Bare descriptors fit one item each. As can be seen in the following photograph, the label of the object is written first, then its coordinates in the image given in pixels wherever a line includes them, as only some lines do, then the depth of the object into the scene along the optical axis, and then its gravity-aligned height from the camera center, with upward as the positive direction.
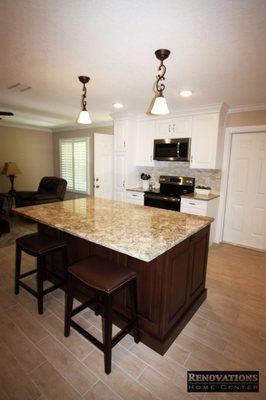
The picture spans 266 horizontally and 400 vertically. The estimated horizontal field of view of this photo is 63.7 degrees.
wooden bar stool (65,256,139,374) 1.43 -0.85
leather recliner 5.15 -0.77
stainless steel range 3.90 -0.50
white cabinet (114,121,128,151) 4.47 +0.64
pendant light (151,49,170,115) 1.78 +0.51
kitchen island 1.60 -0.75
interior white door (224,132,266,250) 3.62 -0.40
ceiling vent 2.98 +1.08
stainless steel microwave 3.92 +0.33
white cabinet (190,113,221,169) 3.59 +0.44
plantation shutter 6.23 +0.04
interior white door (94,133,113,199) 4.52 -0.02
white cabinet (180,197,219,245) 3.55 -0.66
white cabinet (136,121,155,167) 4.41 +0.49
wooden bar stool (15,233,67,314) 2.04 -0.84
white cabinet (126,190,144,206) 4.38 -0.65
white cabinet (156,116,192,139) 3.88 +0.74
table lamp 5.70 -0.22
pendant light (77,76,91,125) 2.39 +0.52
